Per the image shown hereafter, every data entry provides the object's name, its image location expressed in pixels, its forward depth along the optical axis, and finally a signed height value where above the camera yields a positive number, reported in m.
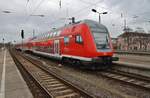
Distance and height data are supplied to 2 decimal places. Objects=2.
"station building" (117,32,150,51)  72.46 +1.04
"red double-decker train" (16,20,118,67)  14.15 +0.02
